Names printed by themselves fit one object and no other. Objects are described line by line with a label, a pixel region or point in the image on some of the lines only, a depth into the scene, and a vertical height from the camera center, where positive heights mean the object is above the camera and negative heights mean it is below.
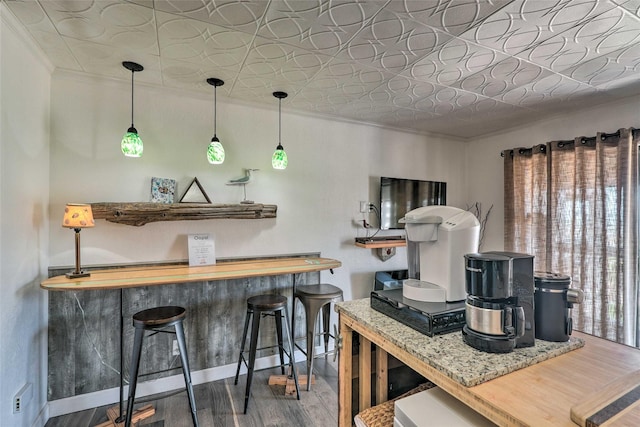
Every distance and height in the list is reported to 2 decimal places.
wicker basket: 1.21 -0.86
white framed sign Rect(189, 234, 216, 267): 2.41 -0.31
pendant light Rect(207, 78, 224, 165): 2.24 +0.48
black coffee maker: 0.99 -0.31
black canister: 1.10 -0.35
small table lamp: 1.87 -0.04
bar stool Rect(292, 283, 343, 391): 2.38 -0.74
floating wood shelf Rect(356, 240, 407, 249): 3.08 -0.33
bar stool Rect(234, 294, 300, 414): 2.16 -0.83
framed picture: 2.34 +0.19
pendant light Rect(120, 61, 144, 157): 2.01 +0.49
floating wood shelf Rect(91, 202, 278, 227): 2.08 +0.01
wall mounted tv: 3.34 +0.20
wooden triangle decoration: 2.44 +0.16
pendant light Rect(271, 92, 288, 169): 2.46 +0.47
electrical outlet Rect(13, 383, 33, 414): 1.65 -1.08
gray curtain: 2.43 -0.06
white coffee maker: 1.30 -0.16
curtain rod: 2.45 +0.69
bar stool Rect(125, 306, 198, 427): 1.80 -0.75
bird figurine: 2.59 +0.29
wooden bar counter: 1.81 -0.44
